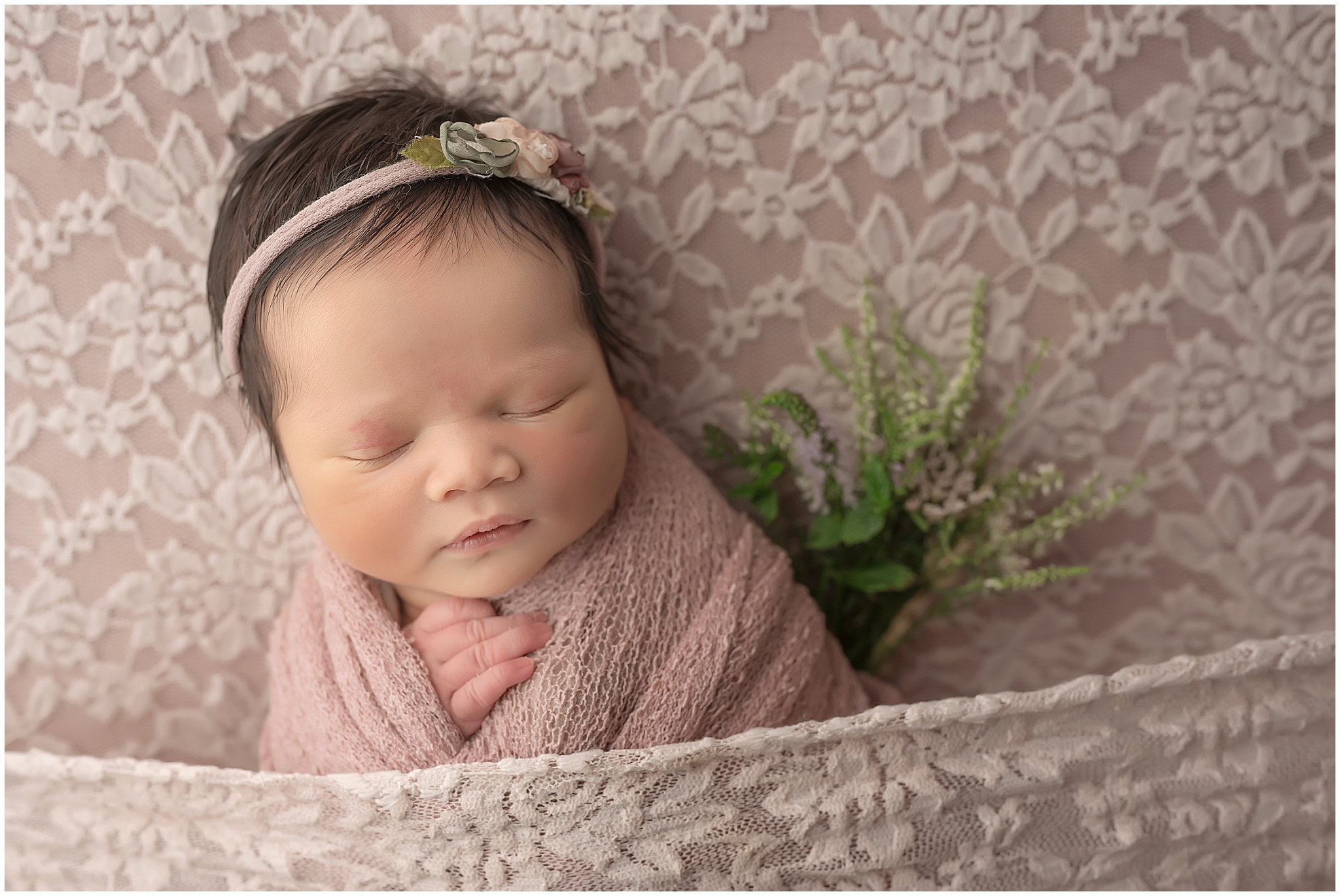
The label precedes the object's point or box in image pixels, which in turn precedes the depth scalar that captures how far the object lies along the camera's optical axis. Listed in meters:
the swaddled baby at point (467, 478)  0.51
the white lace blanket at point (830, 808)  0.52
